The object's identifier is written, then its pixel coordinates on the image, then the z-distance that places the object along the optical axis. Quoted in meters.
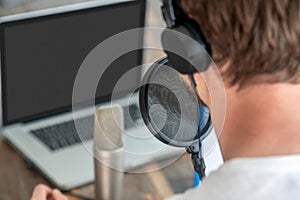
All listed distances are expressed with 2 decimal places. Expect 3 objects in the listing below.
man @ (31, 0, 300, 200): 1.09
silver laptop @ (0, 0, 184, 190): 1.73
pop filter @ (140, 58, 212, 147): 1.30
